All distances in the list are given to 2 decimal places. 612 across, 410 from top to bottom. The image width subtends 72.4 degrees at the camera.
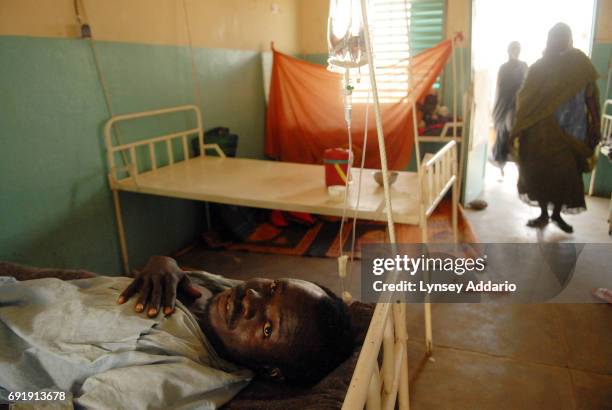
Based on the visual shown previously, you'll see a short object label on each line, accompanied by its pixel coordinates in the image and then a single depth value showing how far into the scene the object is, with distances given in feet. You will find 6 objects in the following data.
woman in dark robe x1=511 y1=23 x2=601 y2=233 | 9.25
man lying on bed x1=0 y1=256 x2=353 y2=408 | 2.95
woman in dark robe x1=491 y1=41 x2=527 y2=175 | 12.73
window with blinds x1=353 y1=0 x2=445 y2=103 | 12.61
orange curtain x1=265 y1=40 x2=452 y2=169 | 11.28
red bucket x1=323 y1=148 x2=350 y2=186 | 7.34
